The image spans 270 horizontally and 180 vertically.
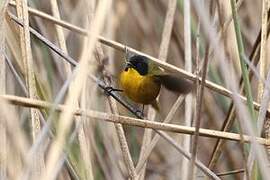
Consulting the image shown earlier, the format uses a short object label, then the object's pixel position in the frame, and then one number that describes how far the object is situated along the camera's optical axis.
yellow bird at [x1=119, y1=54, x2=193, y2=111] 5.77
